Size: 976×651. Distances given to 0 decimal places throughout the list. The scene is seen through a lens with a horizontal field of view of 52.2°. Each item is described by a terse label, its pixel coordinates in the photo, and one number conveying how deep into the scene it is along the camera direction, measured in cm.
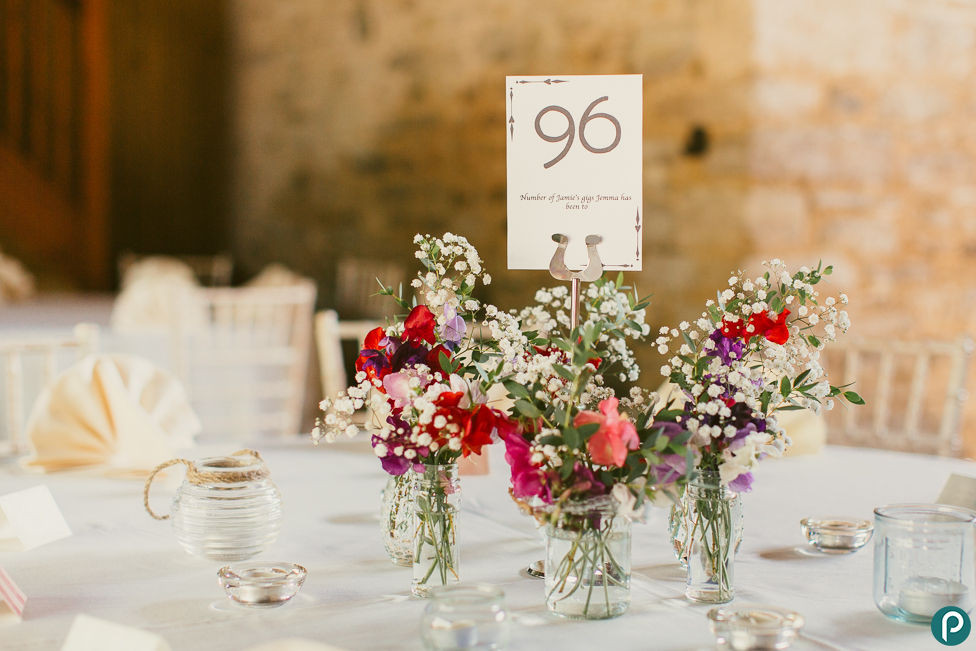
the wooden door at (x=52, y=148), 689
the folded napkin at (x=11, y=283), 511
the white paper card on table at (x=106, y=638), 85
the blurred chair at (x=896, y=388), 316
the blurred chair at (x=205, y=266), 634
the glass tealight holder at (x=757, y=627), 88
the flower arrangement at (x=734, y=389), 94
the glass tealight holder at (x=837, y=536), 121
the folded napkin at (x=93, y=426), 165
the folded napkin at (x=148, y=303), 380
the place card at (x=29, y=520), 122
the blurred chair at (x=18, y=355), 207
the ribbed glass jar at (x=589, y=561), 92
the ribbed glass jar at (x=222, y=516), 116
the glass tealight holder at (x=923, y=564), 95
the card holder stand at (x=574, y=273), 108
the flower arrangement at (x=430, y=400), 95
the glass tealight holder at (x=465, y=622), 86
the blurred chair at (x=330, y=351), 222
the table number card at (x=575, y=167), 109
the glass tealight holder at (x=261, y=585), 102
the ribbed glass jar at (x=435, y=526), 100
